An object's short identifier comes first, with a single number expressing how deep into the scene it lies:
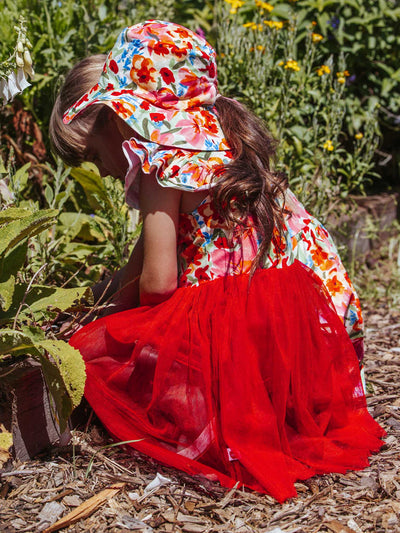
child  1.67
